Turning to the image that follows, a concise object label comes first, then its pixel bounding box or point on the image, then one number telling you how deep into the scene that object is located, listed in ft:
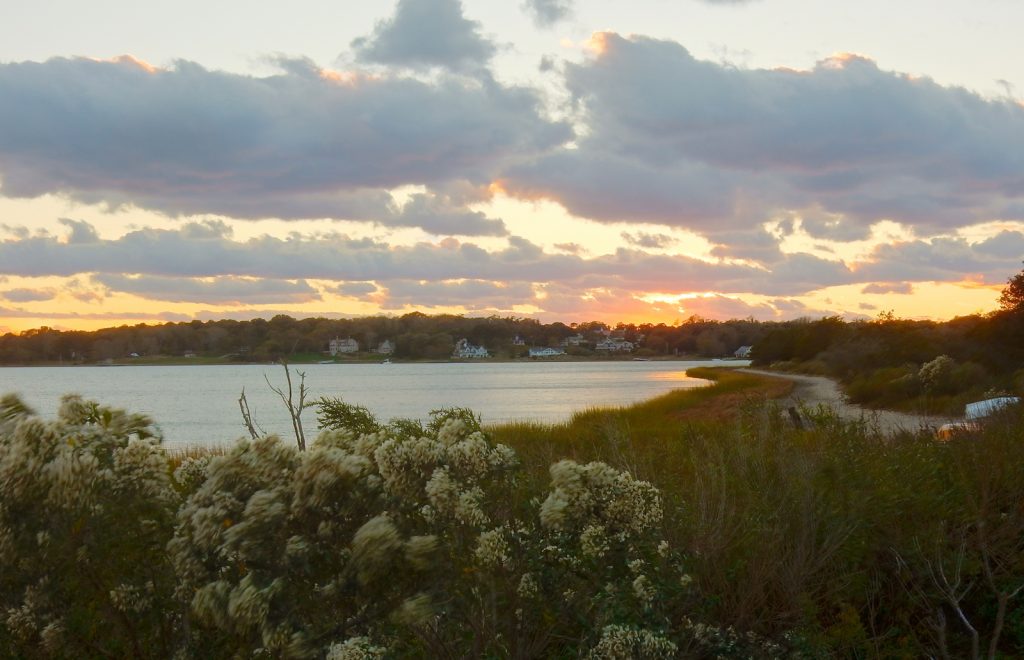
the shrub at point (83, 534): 12.83
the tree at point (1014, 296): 126.52
